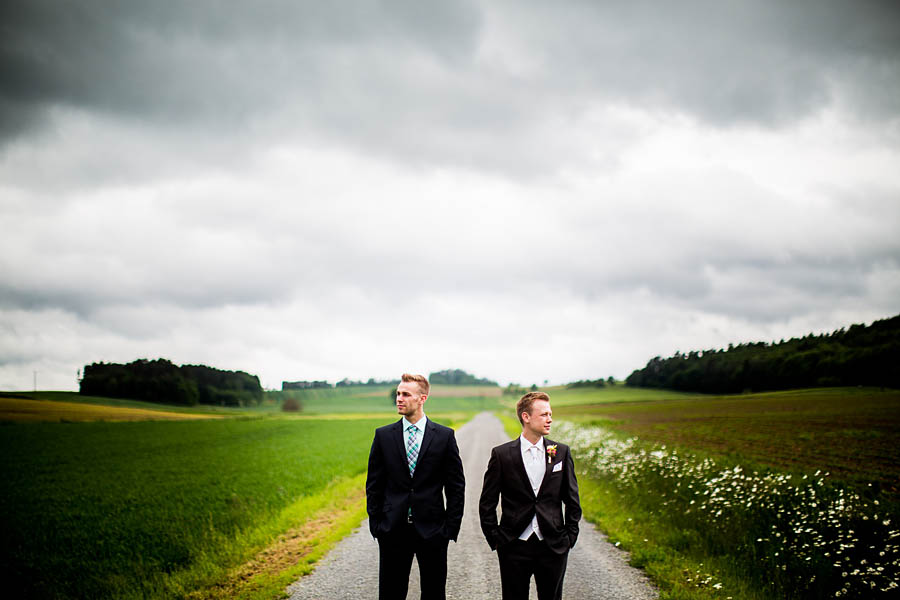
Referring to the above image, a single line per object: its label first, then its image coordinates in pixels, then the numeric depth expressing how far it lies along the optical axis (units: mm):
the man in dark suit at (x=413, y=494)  4273
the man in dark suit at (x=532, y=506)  4105
